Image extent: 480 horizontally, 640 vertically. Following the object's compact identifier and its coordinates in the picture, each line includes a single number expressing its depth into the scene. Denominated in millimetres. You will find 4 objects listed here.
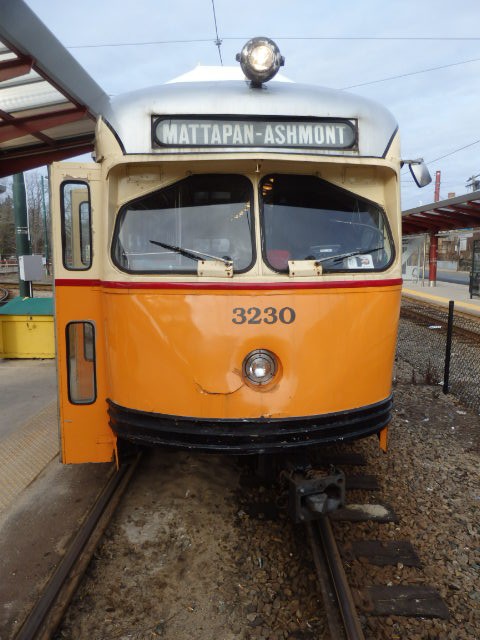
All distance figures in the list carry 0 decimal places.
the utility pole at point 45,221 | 28981
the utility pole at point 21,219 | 11227
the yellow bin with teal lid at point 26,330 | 8859
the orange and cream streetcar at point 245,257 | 3062
